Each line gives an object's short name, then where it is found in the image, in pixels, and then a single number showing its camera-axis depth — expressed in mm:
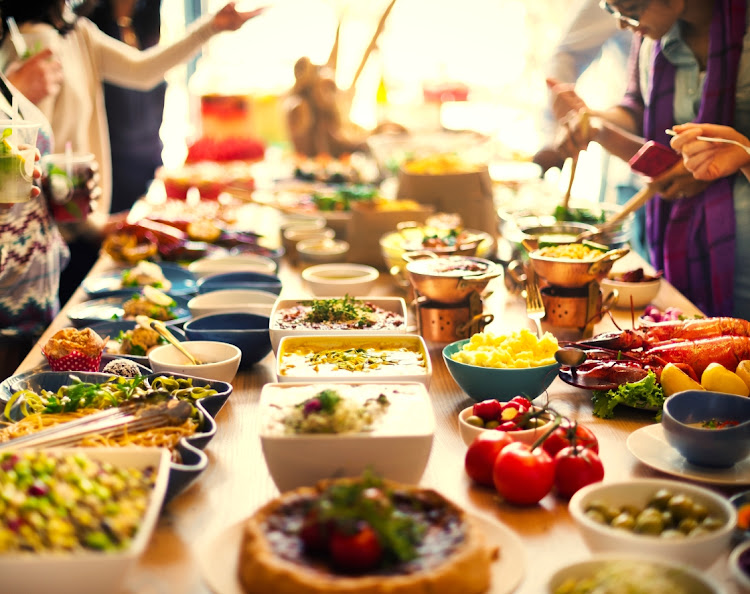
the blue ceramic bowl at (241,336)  2311
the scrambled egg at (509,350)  2021
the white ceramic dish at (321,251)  3539
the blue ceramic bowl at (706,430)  1610
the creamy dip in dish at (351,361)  1954
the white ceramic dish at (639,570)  1144
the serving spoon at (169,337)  2189
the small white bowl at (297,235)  3799
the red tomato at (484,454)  1620
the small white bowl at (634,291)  2838
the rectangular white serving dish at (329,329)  2202
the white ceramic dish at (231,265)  3368
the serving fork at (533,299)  2482
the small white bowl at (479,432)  1704
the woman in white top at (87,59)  3900
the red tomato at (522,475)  1524
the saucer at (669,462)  1623
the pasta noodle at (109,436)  1636
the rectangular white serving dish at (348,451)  1494
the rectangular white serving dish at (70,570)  1147
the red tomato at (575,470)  1572
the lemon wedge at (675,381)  1970
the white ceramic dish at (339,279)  2957
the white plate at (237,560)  1218
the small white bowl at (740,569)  1192
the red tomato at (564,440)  1681
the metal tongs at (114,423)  1593
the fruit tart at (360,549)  1145
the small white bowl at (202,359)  2064
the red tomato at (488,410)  1791
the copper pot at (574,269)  2490
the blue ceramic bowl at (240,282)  3021
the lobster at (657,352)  2064
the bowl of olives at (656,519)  1270
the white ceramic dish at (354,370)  1875
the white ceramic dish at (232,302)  2688
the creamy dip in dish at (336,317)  2334
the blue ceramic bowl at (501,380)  1973
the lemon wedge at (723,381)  1924
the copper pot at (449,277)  2426
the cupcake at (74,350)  2127
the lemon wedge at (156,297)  2731
